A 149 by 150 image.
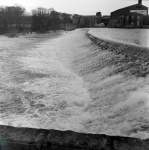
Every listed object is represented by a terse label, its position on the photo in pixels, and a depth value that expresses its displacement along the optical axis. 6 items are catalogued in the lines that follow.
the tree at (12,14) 74.62
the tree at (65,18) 96.24
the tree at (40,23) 59.26
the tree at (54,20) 69.19
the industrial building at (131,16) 57.28
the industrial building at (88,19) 94.09
